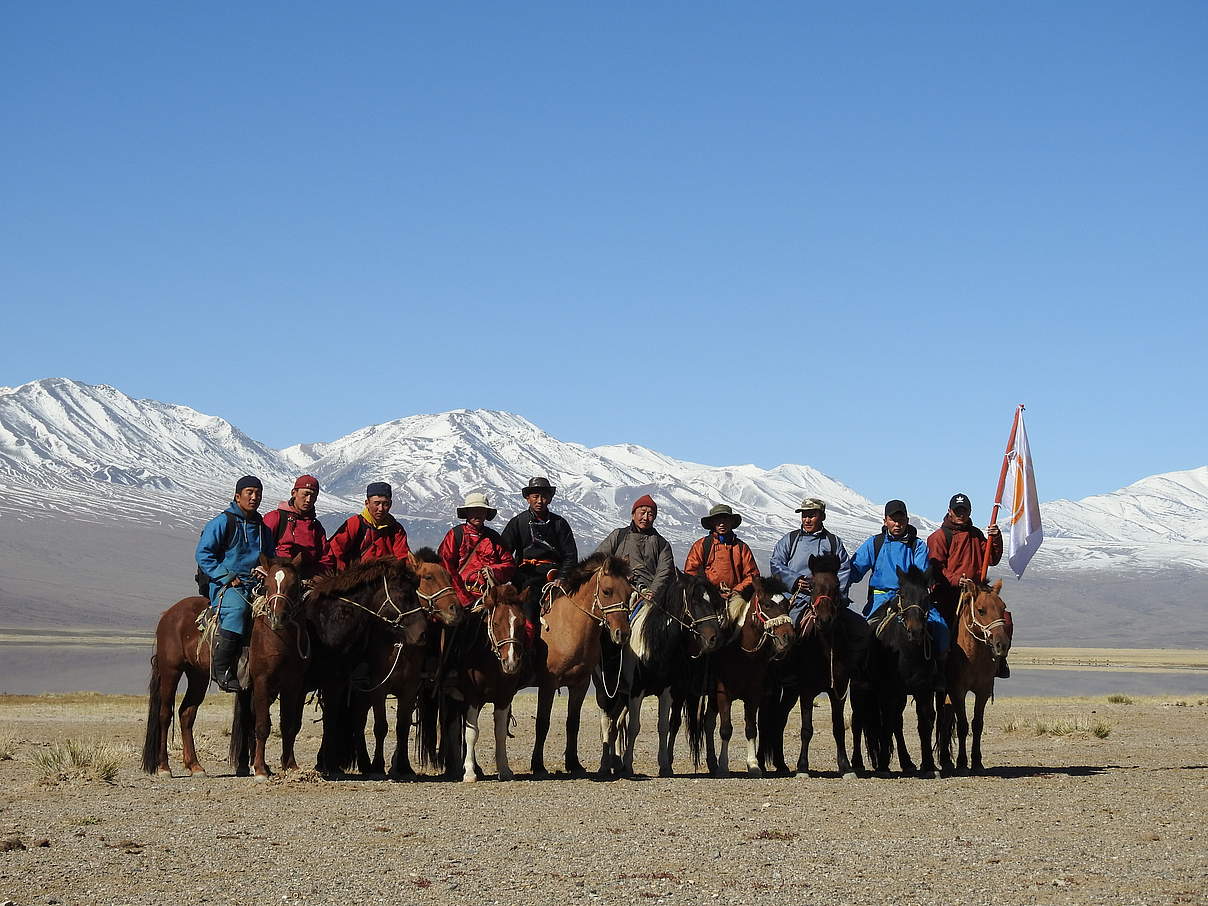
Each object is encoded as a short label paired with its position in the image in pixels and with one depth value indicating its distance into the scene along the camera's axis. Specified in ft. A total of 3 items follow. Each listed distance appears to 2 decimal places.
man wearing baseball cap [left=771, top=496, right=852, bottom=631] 50.16
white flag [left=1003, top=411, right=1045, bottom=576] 55.06
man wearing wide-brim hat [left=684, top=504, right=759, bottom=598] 50.39
